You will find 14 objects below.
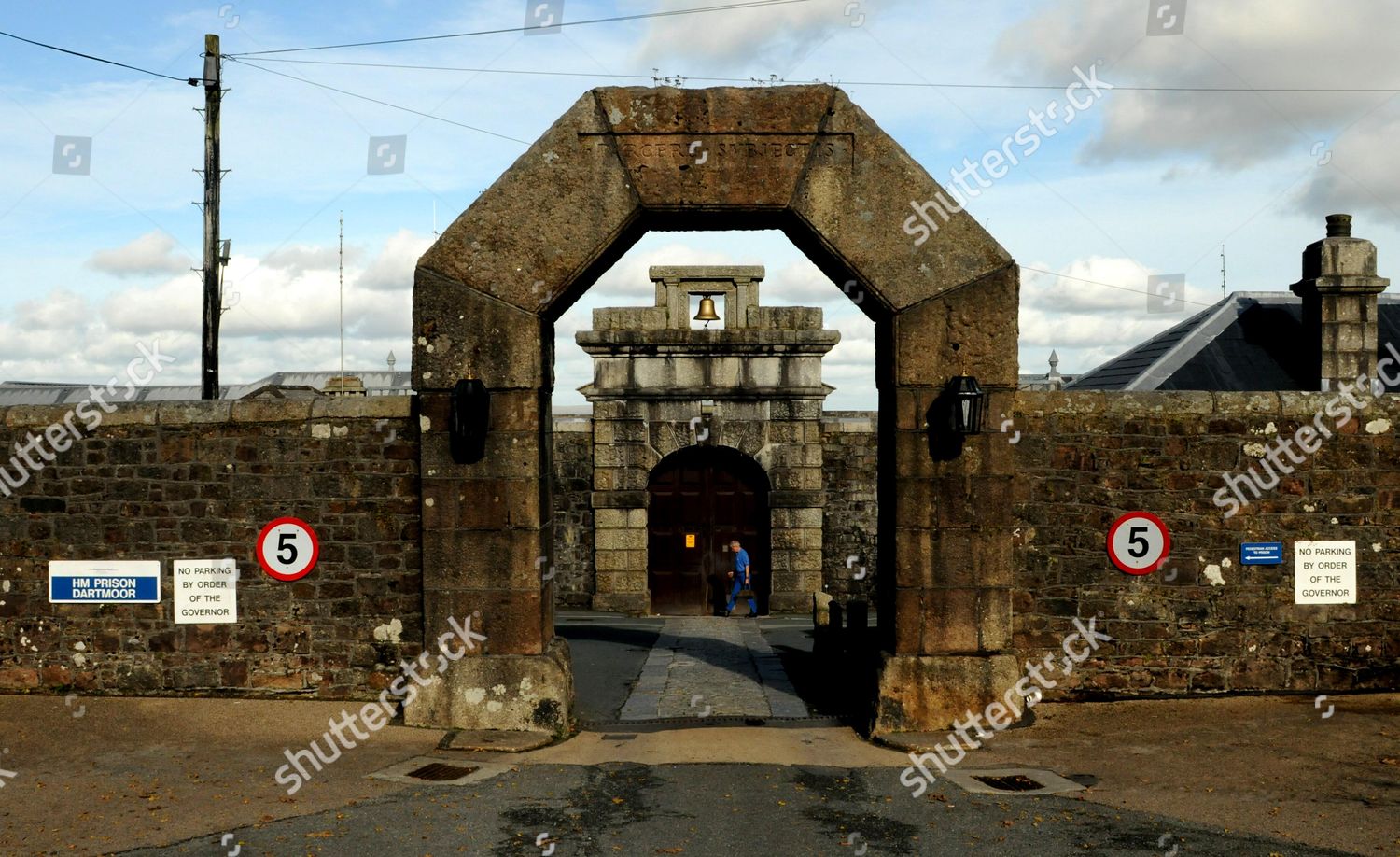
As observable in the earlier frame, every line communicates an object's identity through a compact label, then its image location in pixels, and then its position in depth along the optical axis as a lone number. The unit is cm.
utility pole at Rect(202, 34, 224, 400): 1597
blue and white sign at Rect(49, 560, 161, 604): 977
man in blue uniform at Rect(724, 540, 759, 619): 1869
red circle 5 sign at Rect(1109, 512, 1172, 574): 954
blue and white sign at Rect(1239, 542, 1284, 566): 962
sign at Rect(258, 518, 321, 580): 959
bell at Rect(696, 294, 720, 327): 1848
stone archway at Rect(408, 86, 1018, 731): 921
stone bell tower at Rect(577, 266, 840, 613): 1897
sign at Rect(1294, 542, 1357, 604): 968
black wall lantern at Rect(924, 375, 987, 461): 898
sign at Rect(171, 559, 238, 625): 969
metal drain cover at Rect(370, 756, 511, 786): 789
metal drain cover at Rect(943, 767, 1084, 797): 758
